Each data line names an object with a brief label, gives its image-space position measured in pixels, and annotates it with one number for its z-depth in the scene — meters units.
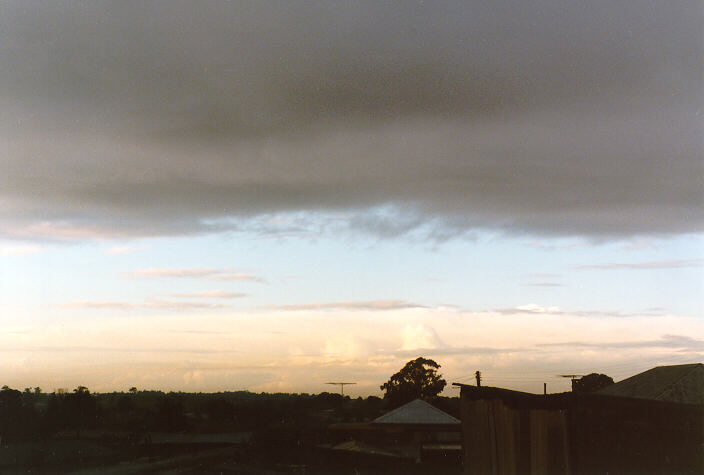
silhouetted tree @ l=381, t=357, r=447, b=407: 80.25
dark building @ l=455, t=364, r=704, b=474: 15.42
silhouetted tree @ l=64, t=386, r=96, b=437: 92.94
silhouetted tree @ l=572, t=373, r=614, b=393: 75.47
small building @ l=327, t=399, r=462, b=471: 41.75
